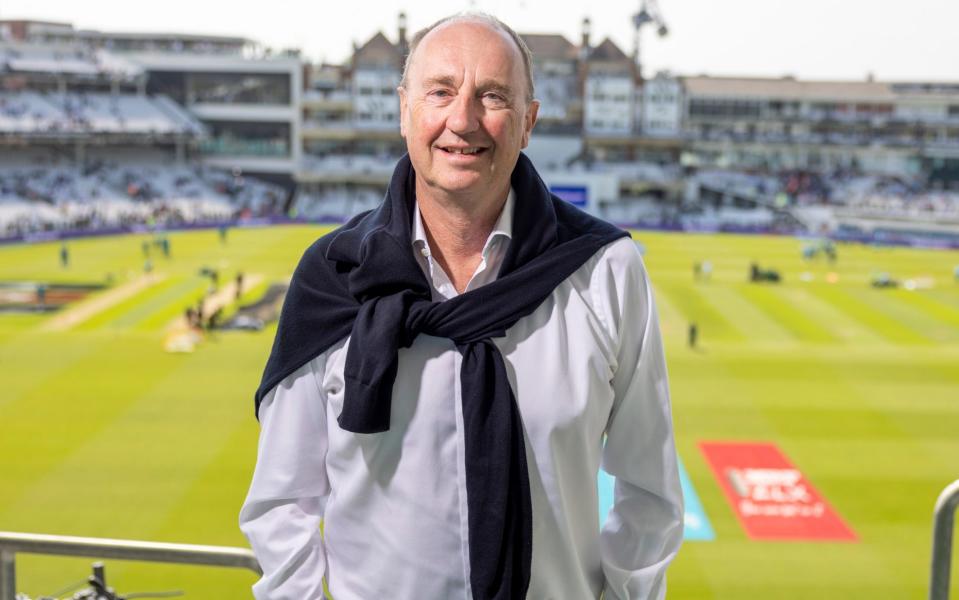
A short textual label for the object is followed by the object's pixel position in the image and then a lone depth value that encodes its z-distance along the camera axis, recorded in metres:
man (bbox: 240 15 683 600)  2.68
